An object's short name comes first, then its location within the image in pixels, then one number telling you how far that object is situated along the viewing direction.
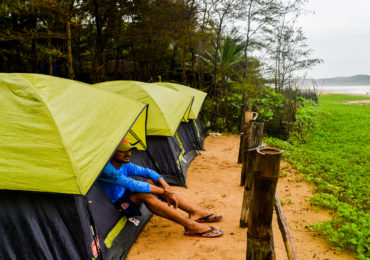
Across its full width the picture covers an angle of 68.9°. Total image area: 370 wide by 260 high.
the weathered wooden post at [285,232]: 2.41
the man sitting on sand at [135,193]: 3.25
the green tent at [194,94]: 8.83
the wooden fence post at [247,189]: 3.79
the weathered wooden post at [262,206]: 2.11
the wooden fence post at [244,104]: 10.45
